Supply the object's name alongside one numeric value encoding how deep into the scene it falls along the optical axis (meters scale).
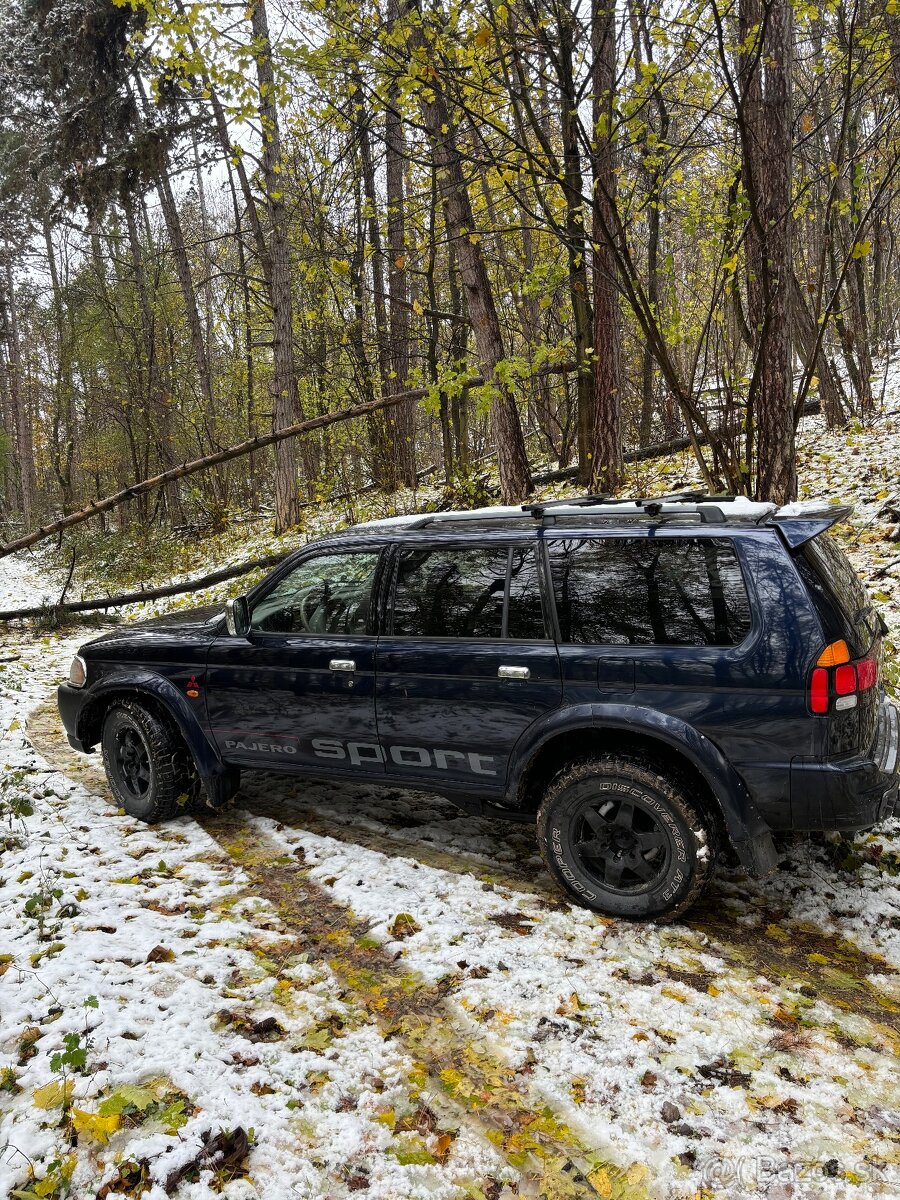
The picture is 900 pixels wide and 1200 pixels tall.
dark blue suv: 3.01
